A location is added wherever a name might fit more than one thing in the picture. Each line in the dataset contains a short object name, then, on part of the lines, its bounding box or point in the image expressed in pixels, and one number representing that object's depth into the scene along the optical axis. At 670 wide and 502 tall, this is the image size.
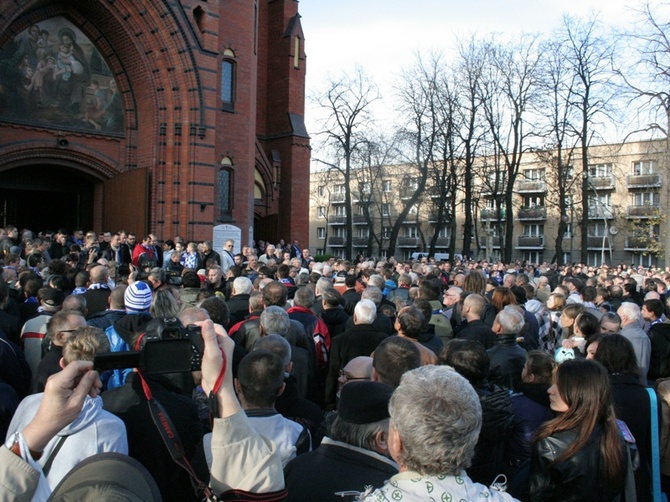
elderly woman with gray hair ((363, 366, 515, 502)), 2.08
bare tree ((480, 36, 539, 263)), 37.09
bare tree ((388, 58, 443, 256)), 38.22
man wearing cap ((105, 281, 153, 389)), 5.26
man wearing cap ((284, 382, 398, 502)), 2.58
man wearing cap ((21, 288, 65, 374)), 5.77
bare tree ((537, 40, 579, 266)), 35.91
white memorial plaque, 23.53
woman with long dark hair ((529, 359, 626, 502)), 3.29
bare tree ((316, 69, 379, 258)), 41.34
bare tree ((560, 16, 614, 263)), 34.25
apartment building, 54.97
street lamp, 32.59
